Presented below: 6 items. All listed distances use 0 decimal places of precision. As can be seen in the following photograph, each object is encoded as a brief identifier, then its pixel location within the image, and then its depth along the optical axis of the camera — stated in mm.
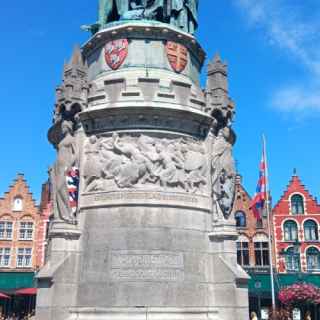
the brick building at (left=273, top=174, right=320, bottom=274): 48062
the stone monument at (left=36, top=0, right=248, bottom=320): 13578
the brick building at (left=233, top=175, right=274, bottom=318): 46594
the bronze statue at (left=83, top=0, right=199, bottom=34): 18219
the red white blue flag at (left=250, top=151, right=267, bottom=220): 34375
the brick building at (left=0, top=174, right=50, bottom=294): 48188
